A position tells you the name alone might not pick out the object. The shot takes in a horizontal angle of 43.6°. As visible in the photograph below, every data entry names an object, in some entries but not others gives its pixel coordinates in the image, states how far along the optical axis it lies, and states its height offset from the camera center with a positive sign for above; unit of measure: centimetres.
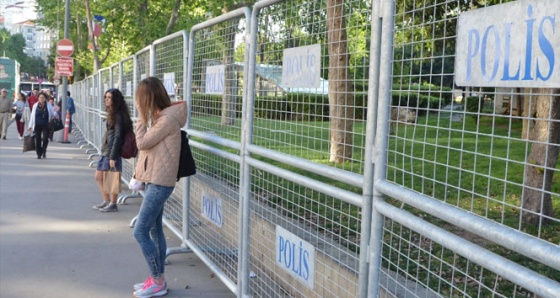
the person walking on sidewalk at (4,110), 2422 -122
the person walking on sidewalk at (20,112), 2502 -132
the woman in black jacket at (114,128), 895 -65
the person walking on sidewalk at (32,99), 2907 -98
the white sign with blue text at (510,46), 208 +14
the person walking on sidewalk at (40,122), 1694 -112
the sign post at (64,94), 2853 -72
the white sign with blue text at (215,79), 582 +1
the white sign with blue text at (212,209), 588 -112
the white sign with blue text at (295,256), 394 -103
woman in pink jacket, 564 -65
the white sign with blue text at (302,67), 380 +9
